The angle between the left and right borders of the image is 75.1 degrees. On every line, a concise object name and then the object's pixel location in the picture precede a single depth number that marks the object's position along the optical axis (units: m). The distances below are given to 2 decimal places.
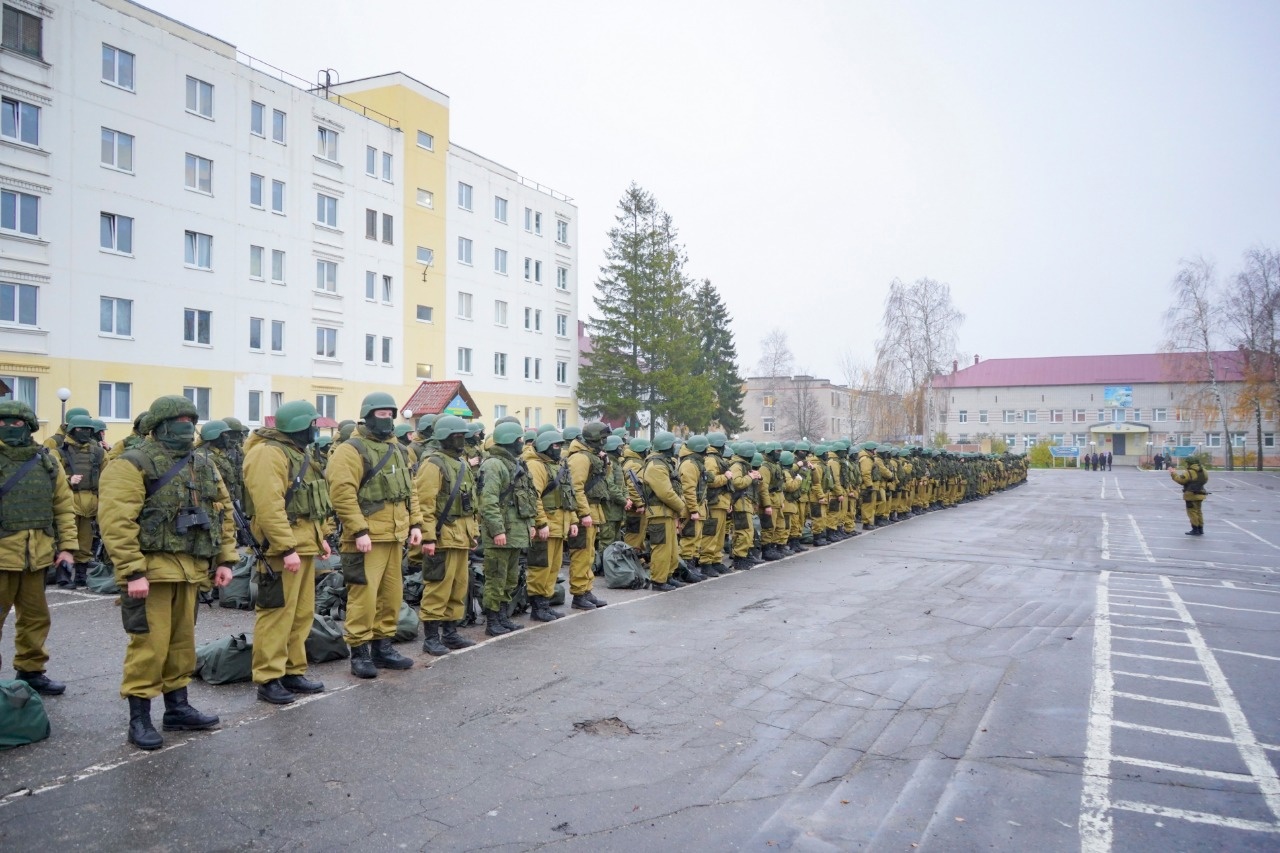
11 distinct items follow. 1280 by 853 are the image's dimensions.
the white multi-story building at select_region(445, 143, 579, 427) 42.91
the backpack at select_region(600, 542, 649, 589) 11.81
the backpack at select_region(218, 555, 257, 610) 10.02
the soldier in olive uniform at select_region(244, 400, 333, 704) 6.11
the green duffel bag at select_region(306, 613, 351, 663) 7.43
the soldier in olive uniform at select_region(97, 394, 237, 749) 5.25
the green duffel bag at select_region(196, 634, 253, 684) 6.69
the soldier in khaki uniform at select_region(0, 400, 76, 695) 6.19
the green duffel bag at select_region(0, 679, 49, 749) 5.22
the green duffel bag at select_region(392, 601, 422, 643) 8.28
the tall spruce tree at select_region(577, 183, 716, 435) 50.50
